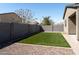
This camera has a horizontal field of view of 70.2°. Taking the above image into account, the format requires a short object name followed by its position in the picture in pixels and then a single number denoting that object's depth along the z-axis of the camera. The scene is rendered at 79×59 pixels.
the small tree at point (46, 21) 17.10
